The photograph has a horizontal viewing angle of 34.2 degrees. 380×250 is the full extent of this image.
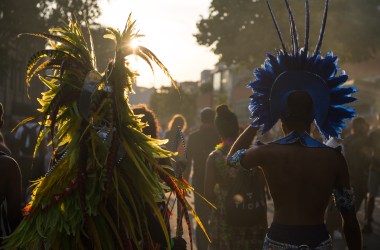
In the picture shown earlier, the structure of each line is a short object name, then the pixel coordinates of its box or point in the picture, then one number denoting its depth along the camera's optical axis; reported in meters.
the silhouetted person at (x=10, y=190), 3.97
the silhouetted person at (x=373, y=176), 9.95
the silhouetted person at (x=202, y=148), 8.54
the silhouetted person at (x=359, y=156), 9.66
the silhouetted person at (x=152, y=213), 3.51
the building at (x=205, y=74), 112.63
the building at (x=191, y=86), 96.05
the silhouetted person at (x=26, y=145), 9.66
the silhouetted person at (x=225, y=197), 5.41
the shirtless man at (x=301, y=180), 3.58
